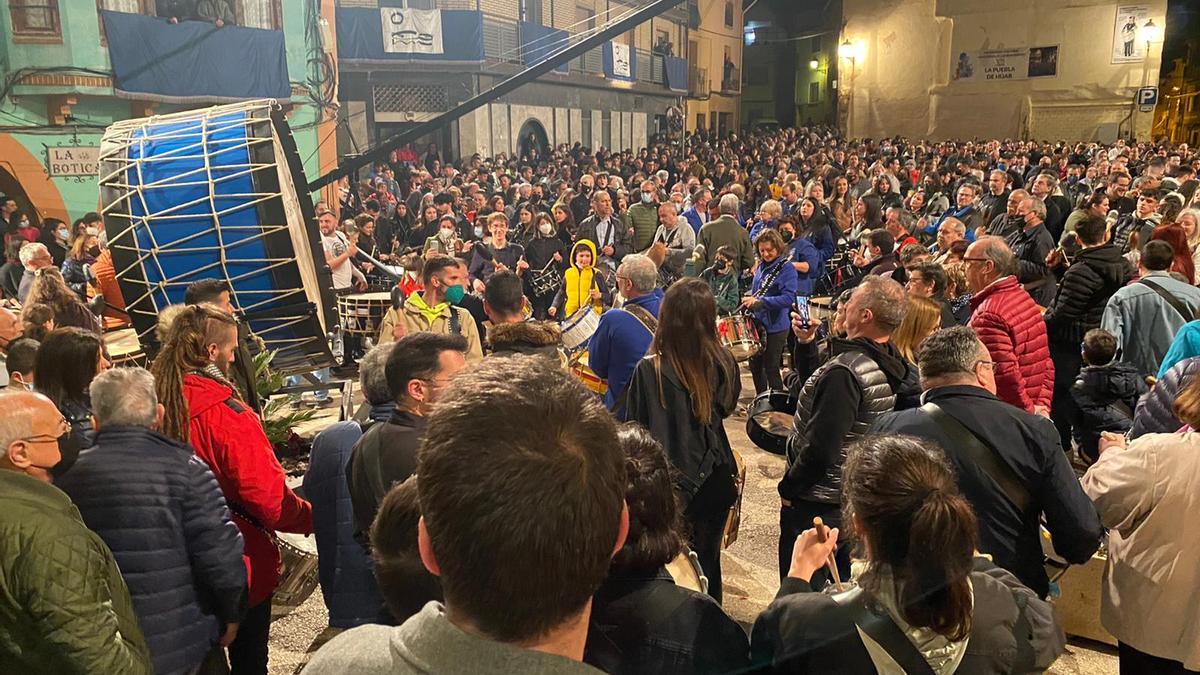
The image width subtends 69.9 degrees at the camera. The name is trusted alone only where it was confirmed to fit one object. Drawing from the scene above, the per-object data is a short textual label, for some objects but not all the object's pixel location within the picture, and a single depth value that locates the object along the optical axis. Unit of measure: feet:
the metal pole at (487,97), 33.17
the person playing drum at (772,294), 17.57
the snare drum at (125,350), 14.83
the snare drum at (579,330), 14.38
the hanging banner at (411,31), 32.55
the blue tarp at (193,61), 27.91
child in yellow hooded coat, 18.84
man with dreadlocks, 8.05
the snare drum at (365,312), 19.25
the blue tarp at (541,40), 32.91
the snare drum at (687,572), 5.61
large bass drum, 16.06
